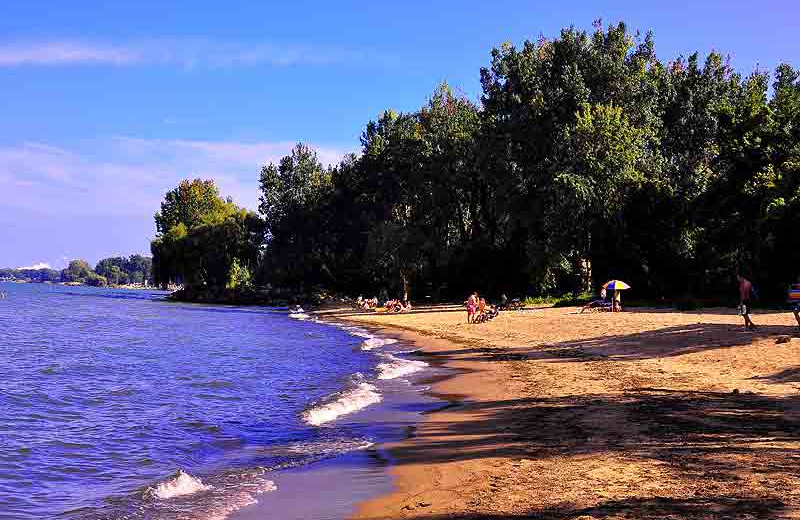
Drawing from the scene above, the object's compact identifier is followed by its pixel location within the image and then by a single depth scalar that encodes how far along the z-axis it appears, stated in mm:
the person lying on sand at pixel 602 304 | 38125
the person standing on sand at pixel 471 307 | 40812
